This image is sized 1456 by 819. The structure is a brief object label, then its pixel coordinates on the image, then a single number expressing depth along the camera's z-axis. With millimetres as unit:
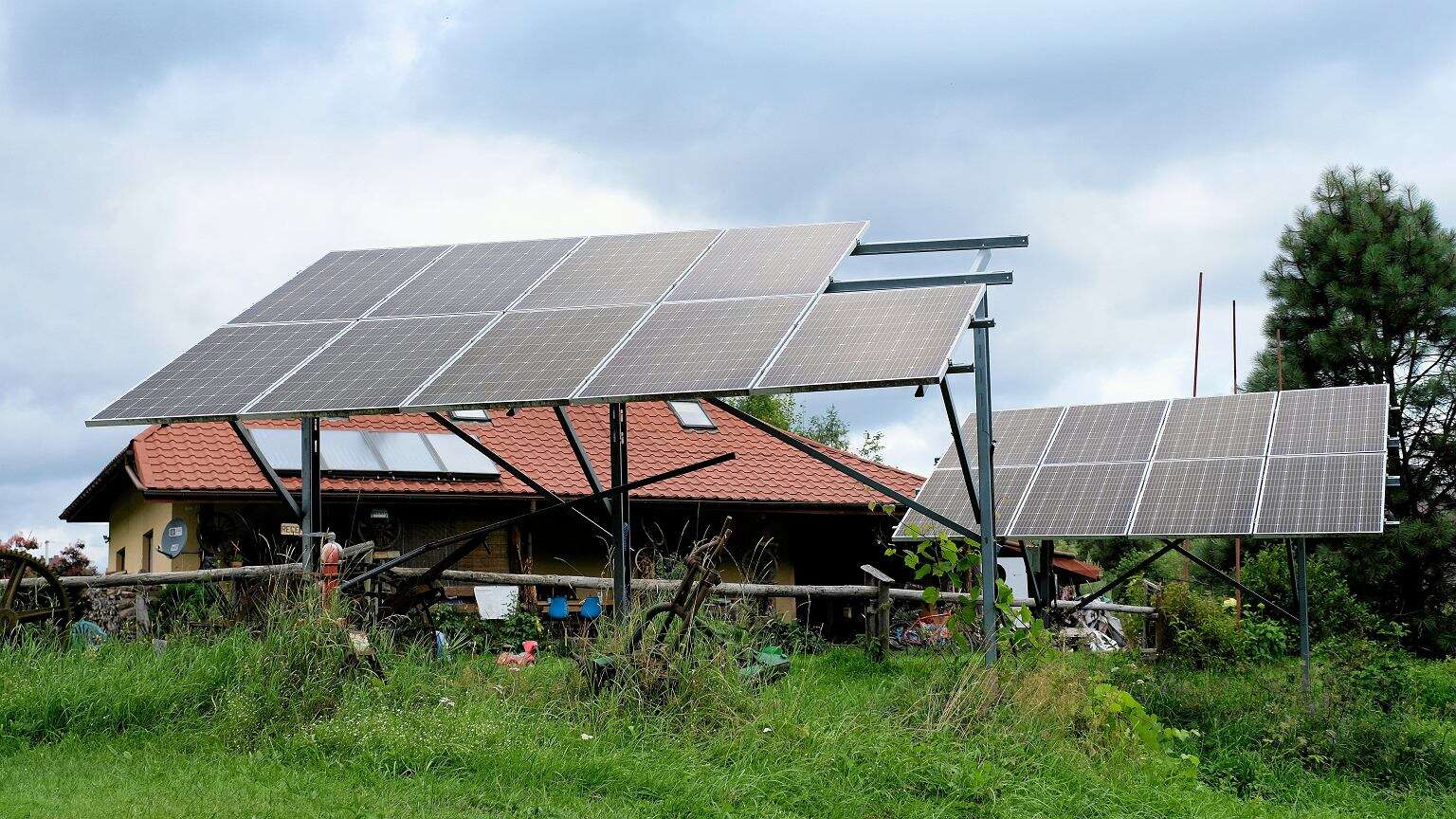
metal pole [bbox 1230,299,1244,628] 18984
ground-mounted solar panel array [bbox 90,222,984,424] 9672
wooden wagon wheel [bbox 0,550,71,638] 12016
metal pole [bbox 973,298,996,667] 10273
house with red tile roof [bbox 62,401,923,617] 17906
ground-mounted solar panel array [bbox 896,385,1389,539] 13180
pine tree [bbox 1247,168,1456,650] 21422
